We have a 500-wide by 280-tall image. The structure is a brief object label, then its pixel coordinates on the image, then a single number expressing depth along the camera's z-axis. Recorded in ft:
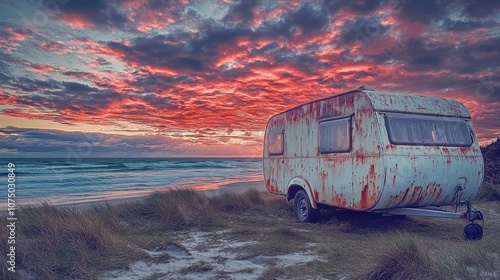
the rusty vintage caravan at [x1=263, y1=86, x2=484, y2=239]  21.91
